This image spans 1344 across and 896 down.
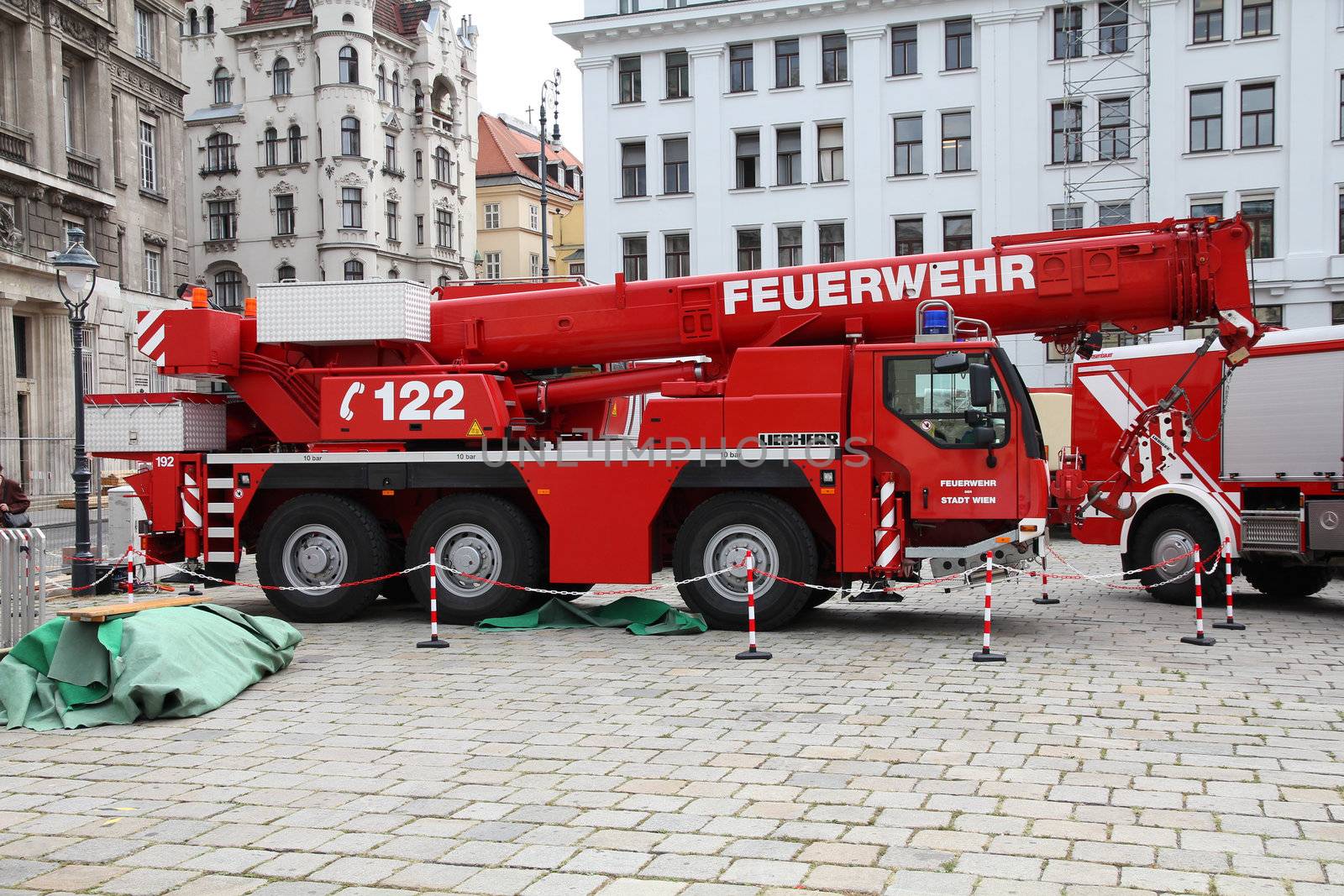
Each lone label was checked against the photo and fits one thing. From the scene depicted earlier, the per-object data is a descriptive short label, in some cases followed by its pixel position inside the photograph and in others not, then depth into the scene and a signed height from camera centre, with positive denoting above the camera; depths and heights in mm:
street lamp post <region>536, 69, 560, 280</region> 39062 +10445
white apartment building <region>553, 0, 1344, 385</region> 35938 +8250
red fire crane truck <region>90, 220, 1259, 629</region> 11867 -72
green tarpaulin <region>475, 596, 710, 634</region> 12445 -1922
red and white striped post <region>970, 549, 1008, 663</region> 10500 -1901
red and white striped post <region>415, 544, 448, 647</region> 11391 -1658
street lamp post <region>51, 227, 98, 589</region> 15297 +1075
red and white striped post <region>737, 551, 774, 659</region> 10594 -1768
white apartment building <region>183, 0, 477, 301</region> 61719 +13263
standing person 16984 -1048
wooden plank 8758 -1273
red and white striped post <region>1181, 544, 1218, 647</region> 11383 -1900
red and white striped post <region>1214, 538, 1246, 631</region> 12207 -1507
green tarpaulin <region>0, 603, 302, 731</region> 8523 -1667
